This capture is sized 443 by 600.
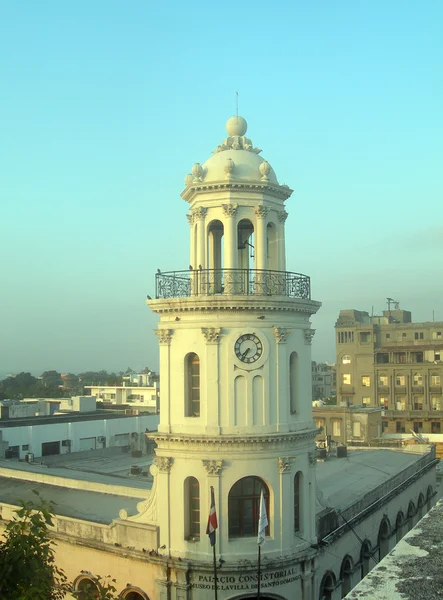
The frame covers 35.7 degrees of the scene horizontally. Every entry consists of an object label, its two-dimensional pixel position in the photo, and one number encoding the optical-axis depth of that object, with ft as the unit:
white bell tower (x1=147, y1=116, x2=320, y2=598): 83.97
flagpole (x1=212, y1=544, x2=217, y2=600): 76.03
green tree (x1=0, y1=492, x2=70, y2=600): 55.31
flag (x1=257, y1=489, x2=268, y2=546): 77.71
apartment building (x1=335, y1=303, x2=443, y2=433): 337.93
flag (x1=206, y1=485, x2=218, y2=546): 78.95
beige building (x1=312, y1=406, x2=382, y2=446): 261.85
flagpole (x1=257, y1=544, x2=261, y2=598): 75.36
